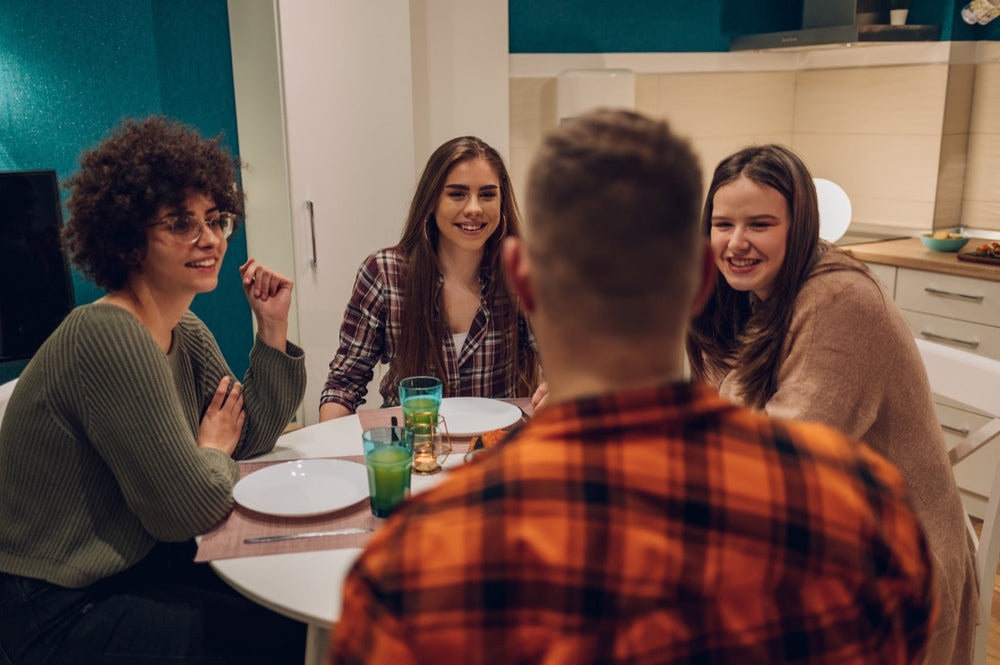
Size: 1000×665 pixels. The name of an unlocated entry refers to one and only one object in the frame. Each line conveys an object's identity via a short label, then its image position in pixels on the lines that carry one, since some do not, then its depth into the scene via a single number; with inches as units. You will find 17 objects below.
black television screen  112.5
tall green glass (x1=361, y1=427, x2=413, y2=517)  55.4
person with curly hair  55.4
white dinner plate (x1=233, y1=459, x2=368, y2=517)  57.2
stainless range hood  136.7
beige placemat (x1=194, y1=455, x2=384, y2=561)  52.7
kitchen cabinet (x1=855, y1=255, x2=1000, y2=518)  124.1
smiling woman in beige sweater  59.3
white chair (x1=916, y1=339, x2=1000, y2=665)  64.1
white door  122.3
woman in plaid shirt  90.4
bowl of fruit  135.8
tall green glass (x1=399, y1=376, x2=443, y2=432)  66.7
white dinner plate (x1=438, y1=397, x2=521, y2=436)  71.1
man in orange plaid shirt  24.7
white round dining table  47.3
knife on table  53.7
